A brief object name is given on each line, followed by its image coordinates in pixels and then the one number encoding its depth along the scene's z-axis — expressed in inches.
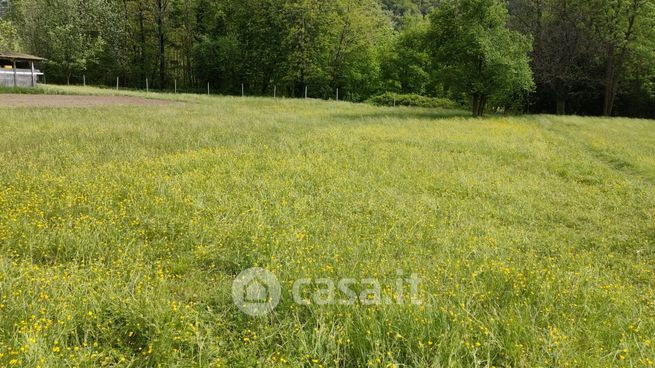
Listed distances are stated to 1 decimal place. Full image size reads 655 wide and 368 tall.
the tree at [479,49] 1082.1
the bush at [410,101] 1668.3
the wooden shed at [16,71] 1604.3
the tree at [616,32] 1465.3
